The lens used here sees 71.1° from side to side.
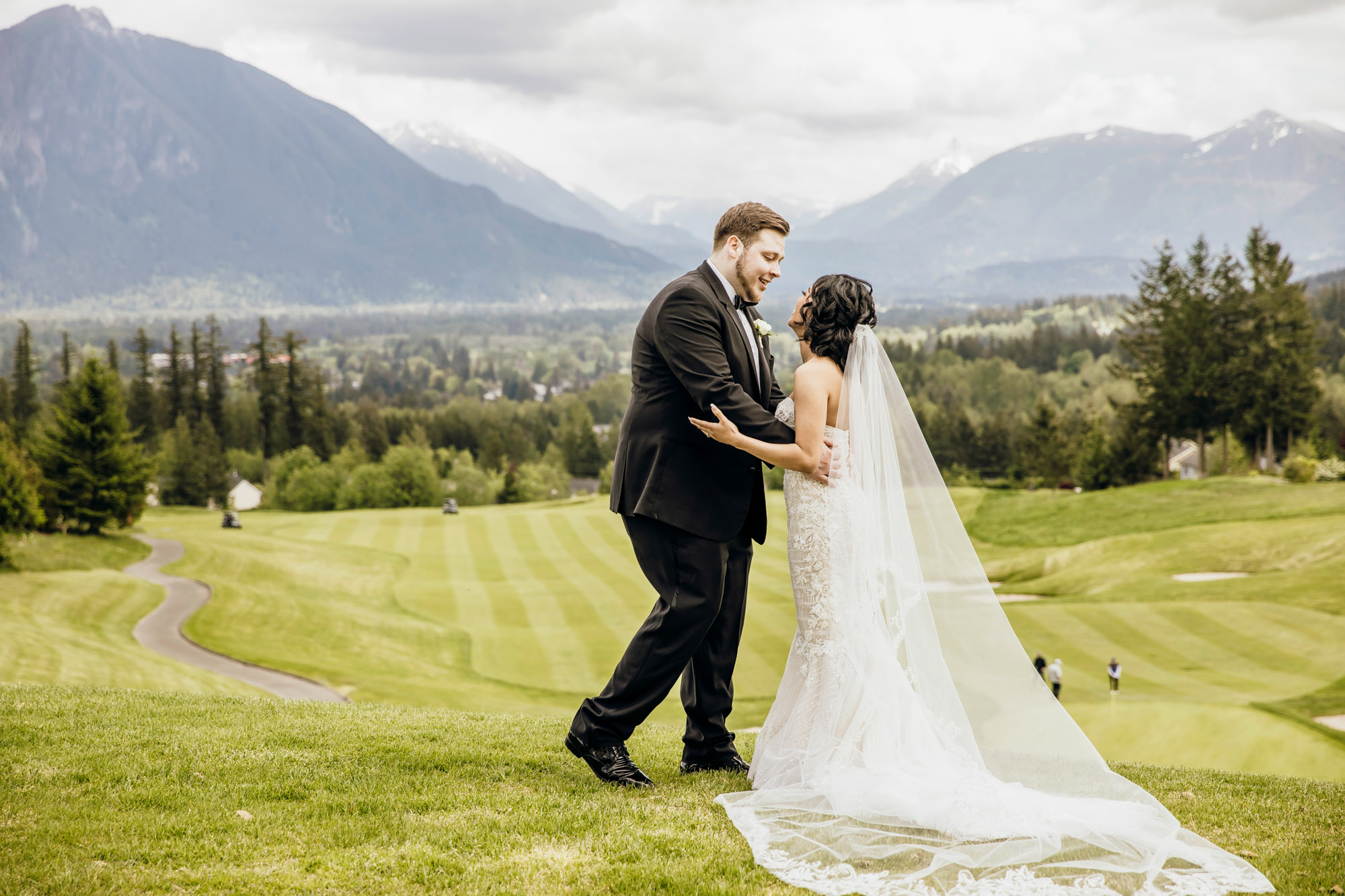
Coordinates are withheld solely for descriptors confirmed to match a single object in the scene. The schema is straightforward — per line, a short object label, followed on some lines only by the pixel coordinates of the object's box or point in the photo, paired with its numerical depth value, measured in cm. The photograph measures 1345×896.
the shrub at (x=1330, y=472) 4184
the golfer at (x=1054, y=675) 2052
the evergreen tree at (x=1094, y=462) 6450
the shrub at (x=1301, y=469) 4212
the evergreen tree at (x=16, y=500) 3288
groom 521
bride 416
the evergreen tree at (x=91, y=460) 4041
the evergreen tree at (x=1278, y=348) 5219
